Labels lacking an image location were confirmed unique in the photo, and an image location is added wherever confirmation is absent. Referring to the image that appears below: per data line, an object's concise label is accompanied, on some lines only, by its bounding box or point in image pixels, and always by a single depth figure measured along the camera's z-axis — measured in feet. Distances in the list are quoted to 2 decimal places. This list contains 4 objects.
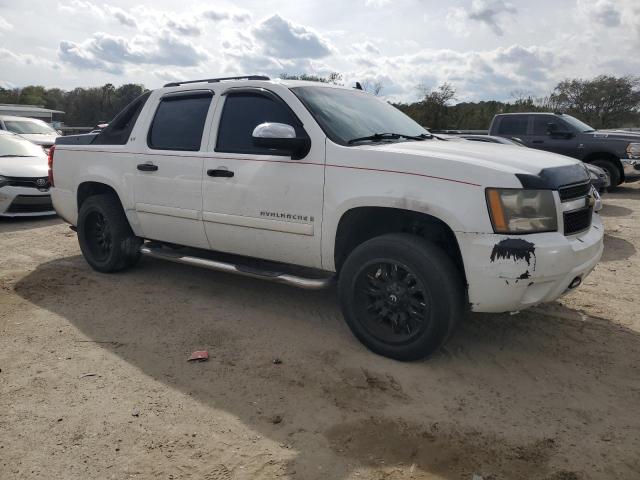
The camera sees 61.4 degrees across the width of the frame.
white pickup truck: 10.62
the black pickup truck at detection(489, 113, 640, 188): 38.19
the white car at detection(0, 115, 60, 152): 43.16
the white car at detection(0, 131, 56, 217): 28.17
